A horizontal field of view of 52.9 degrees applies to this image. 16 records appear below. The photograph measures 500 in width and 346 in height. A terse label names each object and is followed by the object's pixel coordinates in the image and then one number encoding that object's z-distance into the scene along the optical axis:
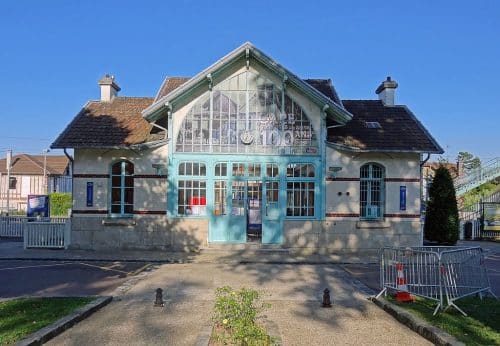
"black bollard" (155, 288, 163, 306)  9.99
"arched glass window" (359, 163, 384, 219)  19.95
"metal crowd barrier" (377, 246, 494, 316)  9.52
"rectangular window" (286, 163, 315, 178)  19.58
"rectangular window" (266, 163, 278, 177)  19.58
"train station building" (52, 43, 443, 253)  19.28
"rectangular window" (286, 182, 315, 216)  19.50
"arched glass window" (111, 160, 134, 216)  19.75
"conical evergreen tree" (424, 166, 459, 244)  22.38
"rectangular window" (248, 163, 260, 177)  19.55
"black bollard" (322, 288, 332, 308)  10.13
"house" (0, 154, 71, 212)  58.58
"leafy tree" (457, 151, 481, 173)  72.21
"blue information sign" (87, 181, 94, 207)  19.55
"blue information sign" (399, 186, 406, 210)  19.70
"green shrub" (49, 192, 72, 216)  45.16
